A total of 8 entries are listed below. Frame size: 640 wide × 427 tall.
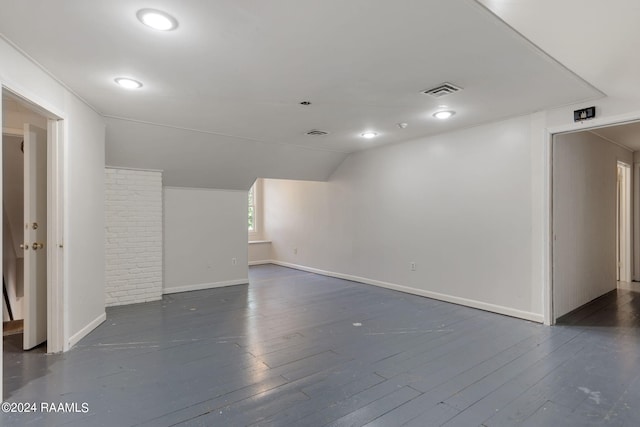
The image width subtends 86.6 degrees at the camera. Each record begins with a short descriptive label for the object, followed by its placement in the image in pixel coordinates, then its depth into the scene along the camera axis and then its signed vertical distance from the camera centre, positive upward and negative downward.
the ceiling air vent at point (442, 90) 2.93 +1.12
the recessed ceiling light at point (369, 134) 4.68 +1.14
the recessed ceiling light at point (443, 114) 3.73 +1.14
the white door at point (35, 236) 2.99 -0.15
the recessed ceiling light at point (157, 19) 1.84 +1.11
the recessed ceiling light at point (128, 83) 2.78 +1.14
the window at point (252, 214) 8.62 +0.08
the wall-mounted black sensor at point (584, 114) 3.32 +0.99
